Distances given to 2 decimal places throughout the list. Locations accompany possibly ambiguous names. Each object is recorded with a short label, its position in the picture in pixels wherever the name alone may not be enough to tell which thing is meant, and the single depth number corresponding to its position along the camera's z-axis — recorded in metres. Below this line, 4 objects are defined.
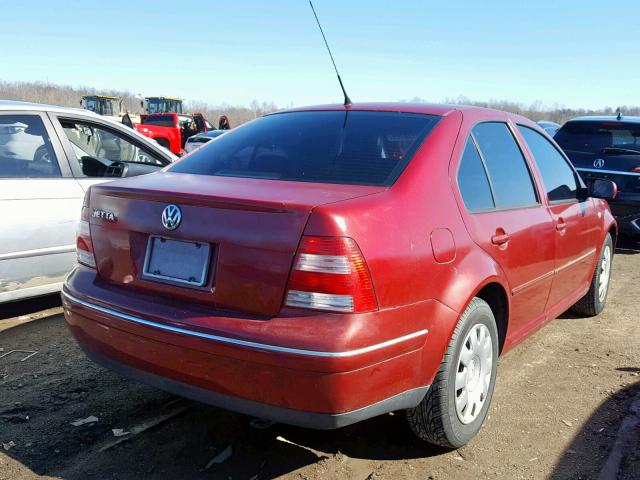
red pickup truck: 20.26
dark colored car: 7.71
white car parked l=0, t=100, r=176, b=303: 4.39
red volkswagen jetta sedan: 2.29
